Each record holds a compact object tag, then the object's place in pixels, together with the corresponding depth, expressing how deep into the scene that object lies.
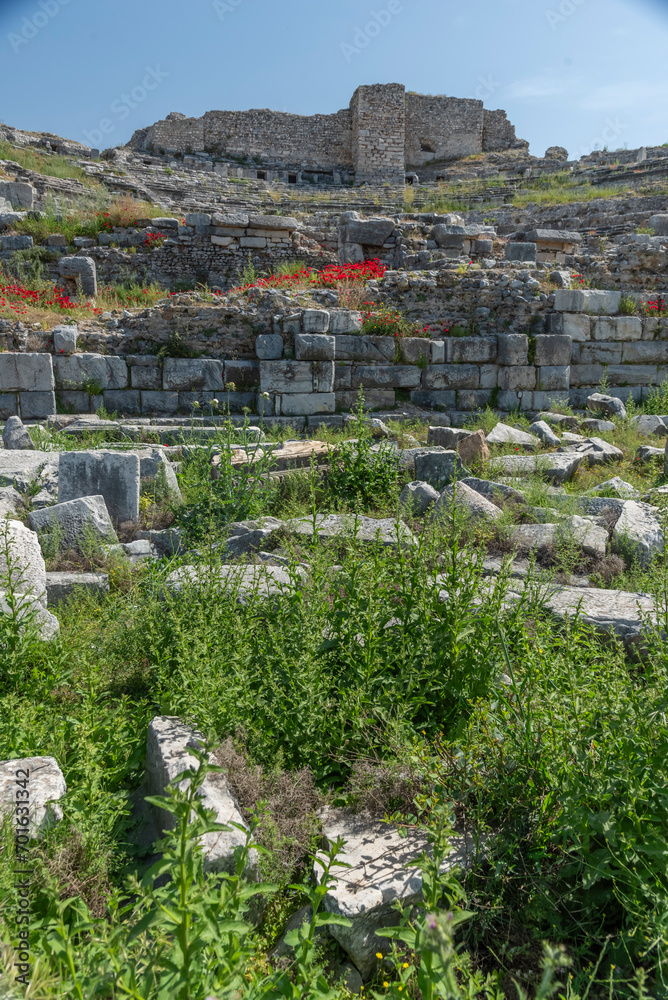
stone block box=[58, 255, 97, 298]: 13.49
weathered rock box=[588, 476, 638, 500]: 6.07
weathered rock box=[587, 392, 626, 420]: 10.01
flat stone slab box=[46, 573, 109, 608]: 4.57
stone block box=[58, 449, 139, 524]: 5.86
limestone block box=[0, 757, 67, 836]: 2.29
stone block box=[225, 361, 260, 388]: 10.04
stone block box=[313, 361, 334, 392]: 9.92
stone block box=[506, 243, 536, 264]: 14.29
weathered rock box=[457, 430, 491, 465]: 7.11
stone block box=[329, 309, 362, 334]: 10.18
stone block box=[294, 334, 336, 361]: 9.82
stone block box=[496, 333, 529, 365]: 10.63
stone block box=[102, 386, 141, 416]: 9.93
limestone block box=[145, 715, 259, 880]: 2.16
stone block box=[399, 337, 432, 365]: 10.49
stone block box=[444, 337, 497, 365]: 10.62
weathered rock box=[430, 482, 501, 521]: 5.07
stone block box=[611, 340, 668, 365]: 11.38
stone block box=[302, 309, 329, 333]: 9.92
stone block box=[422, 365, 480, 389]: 10.52
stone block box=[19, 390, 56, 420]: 9.58
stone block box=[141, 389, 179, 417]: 9.99
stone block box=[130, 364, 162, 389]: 10.02
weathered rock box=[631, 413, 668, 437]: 8.98
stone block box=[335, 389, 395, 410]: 10.20
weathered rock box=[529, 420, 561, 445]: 8.28
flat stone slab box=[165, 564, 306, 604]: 3.62
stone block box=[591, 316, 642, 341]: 11.23
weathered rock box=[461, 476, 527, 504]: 5.90
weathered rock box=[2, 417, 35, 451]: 7.54
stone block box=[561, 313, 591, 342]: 11.02
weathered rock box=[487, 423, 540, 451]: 8.06
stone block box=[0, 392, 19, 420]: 9.43
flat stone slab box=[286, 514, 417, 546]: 4.64
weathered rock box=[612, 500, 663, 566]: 4.88
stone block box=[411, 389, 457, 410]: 10.50
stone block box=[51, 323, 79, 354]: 9.68
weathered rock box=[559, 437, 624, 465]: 7.55
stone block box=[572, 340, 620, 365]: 11.24
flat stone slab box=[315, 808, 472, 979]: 2.07
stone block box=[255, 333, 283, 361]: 10.00
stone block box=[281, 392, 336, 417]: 9.91
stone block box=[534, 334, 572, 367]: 10.79
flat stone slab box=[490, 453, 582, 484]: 6.86
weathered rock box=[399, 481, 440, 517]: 5.57
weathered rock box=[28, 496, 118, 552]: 5.15
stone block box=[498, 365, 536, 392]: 10.73
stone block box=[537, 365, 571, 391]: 10.82
